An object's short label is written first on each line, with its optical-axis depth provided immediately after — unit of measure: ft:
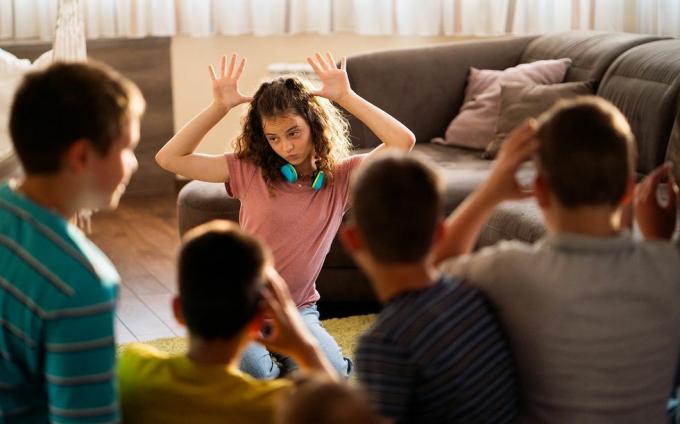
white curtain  17.02
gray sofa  11.64
